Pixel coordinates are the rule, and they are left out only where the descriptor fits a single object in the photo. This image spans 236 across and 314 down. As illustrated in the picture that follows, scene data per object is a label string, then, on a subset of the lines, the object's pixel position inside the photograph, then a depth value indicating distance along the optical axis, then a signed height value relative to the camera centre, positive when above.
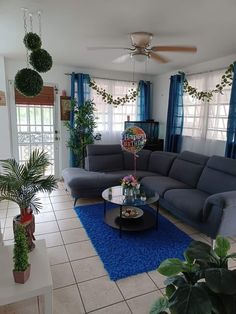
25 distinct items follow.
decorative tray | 2.89 -1.23
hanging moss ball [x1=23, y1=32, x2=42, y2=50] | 2.04 +0.69
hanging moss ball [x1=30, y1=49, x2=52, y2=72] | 2.10 +0.54
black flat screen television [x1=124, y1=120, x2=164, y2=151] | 4.86 -0.27
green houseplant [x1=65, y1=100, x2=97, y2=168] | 4.50 -0.20
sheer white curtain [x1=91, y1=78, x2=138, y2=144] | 4.92 +0.16
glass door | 4.52 -0.27
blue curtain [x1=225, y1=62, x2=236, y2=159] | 3.36 -0.09
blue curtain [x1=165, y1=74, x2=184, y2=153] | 4.43 +0.11
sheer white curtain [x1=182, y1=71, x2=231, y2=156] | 3.69 +0.04
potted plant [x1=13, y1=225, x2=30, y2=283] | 1.37 -0.87
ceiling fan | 2.57 +0.83
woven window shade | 4.40 +0.36
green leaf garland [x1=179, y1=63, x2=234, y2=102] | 3.46 +0.57
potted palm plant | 2.01 -0.63
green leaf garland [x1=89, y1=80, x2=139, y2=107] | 4.79 +0.51
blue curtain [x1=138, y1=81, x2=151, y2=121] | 5.20 +0.48
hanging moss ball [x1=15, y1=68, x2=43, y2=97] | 2.10 +0.33
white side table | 1.32 -1.04
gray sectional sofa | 2.48 -0.95
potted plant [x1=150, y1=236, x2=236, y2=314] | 0.85 -0.68
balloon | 3.12 -0.27
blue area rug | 2.19 -1.42
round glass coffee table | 2.76 -1.23
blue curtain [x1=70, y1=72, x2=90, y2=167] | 4.61 +0.64
